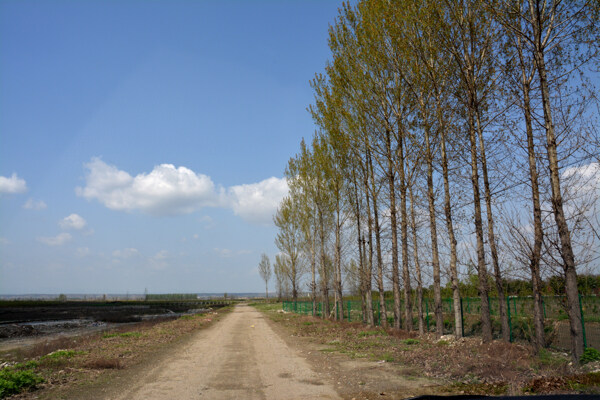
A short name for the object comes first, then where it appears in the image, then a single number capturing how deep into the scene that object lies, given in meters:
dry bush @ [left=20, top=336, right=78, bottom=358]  14.96
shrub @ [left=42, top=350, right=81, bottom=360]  11.86
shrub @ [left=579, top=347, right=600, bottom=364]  8.69
